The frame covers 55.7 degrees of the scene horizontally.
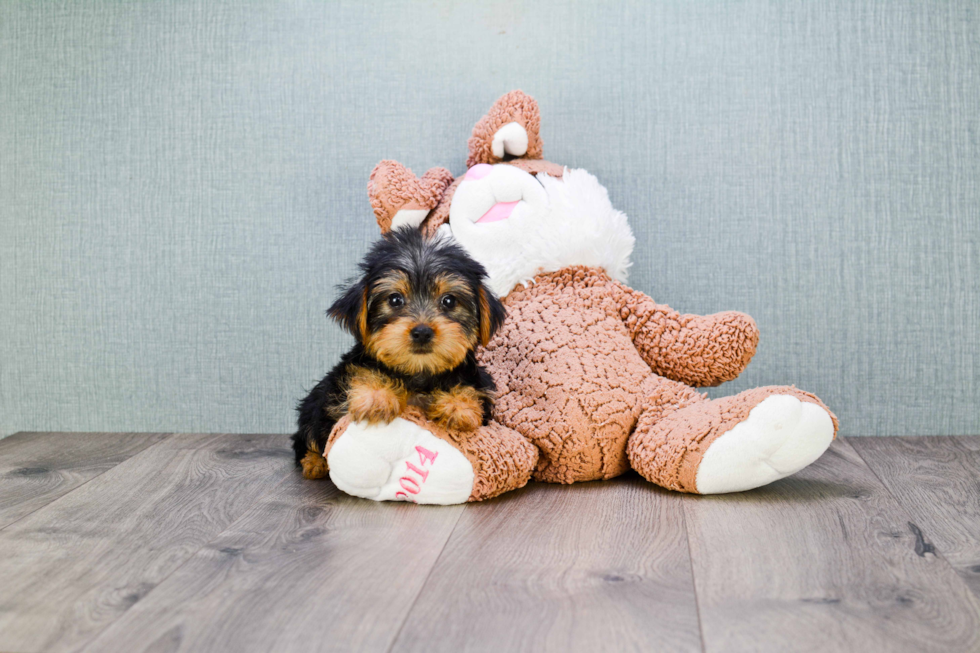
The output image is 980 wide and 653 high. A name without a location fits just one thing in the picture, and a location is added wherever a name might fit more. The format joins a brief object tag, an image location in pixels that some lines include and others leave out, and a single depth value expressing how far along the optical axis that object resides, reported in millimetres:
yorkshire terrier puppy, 647
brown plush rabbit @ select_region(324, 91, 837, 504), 669
